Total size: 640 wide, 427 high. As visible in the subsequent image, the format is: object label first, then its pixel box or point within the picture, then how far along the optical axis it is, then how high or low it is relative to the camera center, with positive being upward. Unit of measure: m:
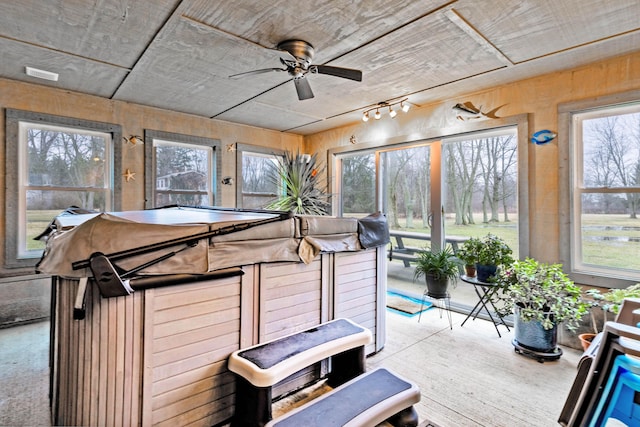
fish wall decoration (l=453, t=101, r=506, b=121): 3.62 +1.24
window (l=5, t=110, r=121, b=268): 3.45 +0.55
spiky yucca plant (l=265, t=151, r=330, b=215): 5.04 +0.46
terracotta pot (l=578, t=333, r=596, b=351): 2.55 -1.05
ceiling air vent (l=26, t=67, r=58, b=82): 3.12 +1.48
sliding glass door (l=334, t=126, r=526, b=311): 3.72 +0.30
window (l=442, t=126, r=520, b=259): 3.64 +0.38
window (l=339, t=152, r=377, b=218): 5.11 +0.54
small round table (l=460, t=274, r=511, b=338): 3.11 -0.81
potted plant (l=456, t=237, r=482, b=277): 3.28 -0.43
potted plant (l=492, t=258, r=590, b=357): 2.62 -0.78
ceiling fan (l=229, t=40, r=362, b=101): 2.51 +1.27
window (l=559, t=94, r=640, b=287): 2.82 +0.22
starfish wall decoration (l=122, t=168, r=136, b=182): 4.16 +0.55
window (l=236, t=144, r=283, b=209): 5.26 +0.69
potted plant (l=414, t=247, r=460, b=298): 3.56 -0.65
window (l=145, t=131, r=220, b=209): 4.39 +0.70
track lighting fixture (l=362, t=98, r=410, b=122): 4.03 +1.50
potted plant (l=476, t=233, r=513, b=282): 3.11 -0.43
